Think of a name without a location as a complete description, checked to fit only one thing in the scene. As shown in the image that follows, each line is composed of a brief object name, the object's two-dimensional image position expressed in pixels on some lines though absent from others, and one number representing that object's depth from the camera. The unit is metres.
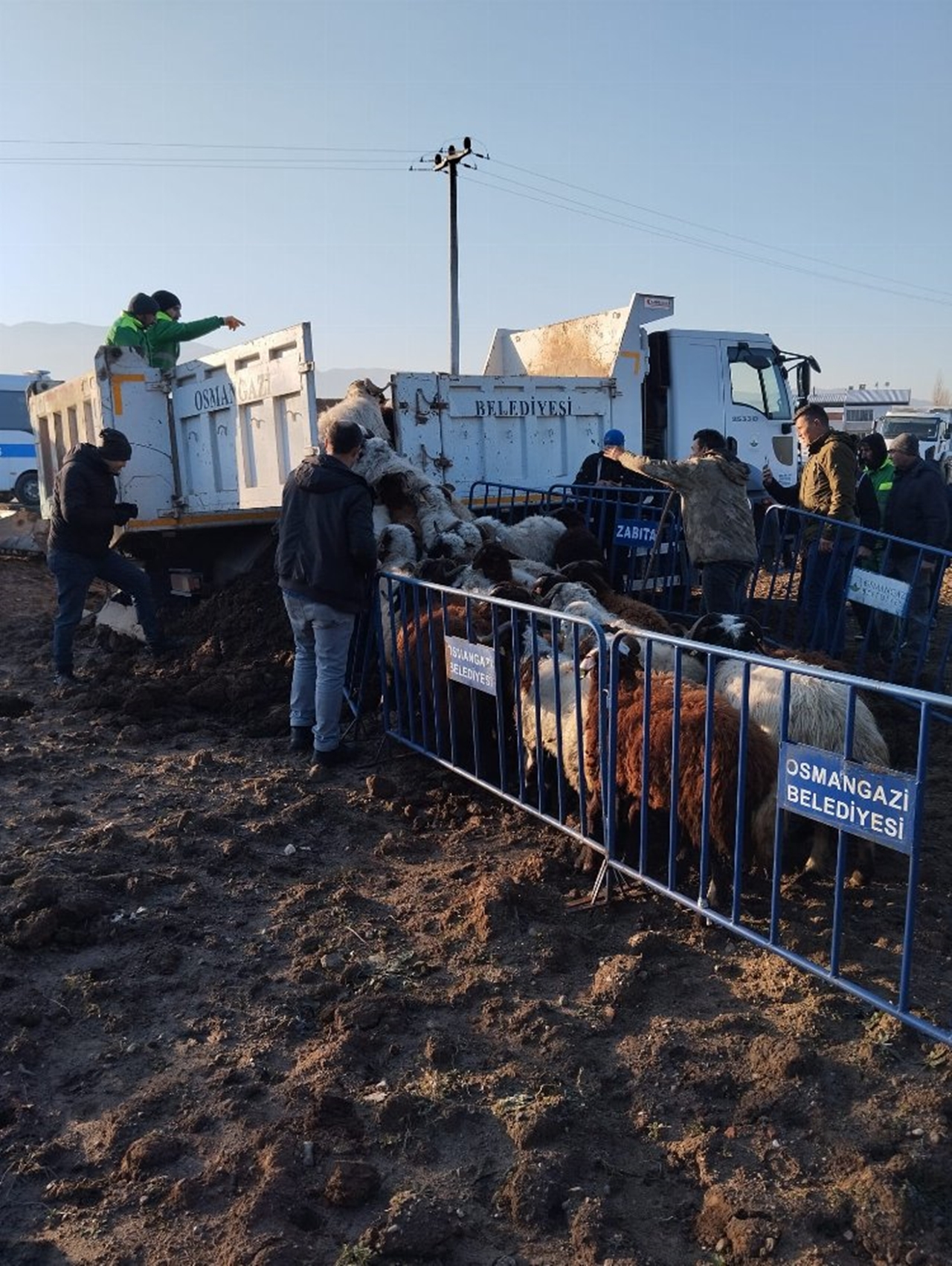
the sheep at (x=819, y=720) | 4.29
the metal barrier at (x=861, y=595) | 7.36
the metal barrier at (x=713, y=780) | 3.11
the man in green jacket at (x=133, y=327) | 8.86
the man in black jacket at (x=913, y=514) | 8.81
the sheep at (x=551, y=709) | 4.61
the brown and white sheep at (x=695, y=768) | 3.96
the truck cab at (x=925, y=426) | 29.62
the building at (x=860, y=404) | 38.44
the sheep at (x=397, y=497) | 7.57
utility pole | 24.59
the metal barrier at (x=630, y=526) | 8.55
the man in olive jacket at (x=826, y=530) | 7.73
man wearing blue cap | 9.83
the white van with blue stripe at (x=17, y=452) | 22.38
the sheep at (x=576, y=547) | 8.07
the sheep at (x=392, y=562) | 6.27
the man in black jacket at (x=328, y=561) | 5.77
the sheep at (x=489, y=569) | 6.59
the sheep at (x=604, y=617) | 4.18
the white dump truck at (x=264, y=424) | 7.93
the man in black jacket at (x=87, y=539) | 7.93
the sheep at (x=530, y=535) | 7.97
